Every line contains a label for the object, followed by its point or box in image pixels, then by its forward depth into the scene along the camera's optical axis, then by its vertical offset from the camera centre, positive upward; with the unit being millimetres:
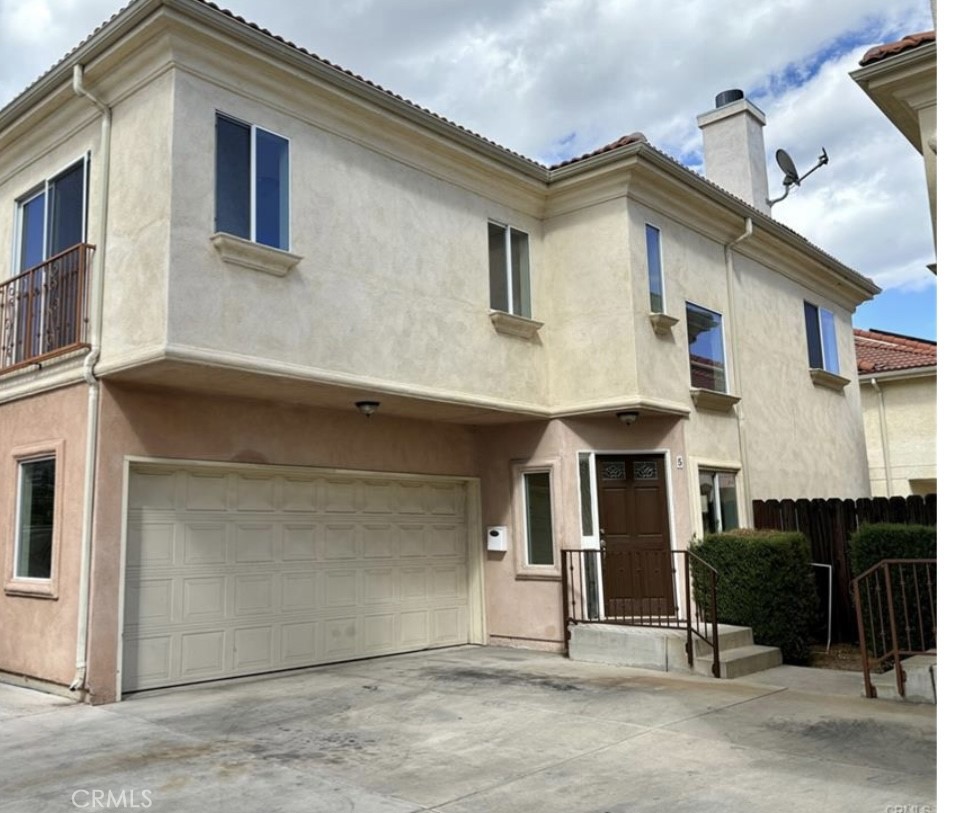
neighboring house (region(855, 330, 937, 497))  18219 +2311
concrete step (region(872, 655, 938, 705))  7465 -1472
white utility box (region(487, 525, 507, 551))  11562 -16
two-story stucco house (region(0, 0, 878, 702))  7906 +1981
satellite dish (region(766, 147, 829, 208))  15164 +6503
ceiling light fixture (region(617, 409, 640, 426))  10883 +1534
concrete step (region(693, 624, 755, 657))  9539 -1334
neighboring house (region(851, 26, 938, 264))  6262 +3447
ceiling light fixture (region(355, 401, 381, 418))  9581 +1559
